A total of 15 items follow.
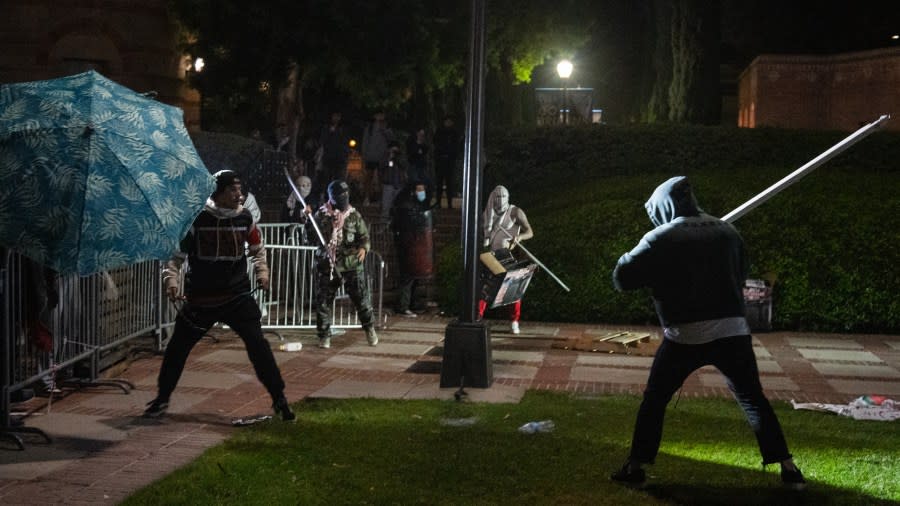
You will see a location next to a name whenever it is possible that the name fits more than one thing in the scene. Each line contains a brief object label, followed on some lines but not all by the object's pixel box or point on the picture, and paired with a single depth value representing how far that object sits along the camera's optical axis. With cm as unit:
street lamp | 2519
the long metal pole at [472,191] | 1027
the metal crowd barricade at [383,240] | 1836
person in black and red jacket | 823
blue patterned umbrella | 724
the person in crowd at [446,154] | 2145
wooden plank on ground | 1252
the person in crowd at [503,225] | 1414
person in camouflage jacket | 1251
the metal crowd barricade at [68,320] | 835
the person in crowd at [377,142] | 2203
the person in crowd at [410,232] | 1614
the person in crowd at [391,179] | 2072
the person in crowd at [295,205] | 1720
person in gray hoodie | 637
